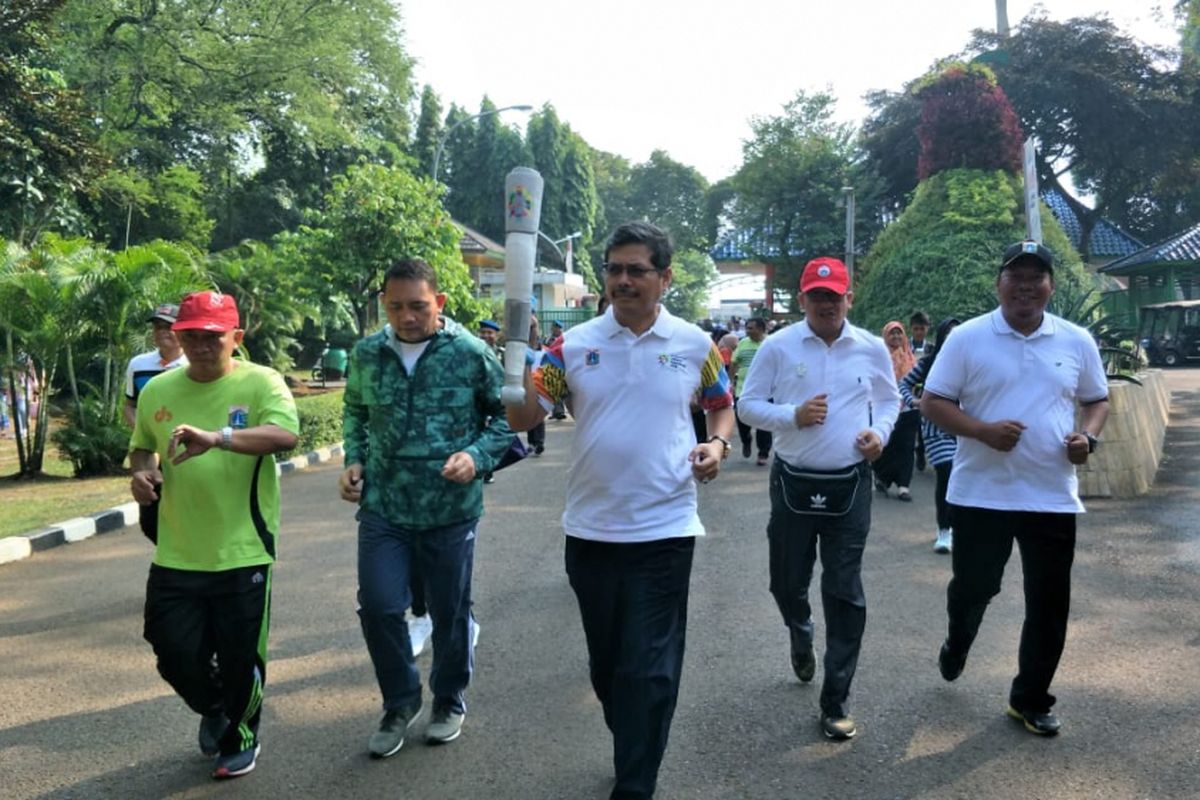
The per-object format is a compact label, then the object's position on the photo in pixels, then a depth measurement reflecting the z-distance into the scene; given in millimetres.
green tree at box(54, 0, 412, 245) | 24922
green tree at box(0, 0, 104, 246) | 12906
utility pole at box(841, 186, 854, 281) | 28406
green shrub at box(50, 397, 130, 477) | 11828
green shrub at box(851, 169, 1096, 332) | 16641
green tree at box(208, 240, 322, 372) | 20578
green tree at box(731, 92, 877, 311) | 31047
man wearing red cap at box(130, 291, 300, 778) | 3654
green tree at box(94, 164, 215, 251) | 23906
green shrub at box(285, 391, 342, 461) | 14180
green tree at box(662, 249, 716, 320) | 77125
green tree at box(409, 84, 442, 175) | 49344
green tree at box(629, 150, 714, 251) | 69688
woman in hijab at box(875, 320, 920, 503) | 9188
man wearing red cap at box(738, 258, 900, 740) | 4219
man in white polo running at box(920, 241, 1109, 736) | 4066
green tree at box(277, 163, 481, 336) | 18594
